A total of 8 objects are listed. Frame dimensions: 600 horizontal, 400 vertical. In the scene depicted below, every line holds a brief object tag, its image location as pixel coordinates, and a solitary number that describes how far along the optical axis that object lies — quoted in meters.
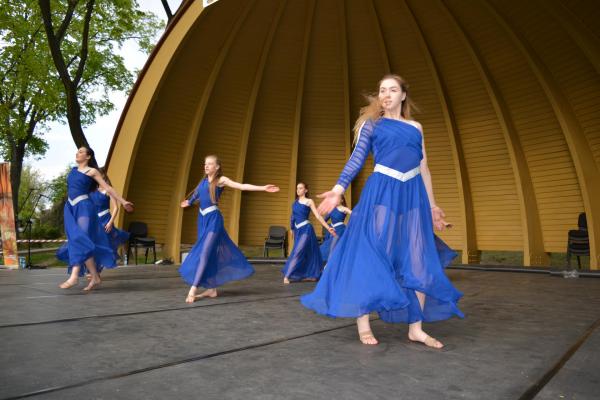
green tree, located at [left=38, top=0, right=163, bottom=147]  14.70
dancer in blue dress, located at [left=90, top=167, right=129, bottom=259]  9.70
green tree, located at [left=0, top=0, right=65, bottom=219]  19.22
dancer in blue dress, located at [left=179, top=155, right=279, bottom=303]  6.12
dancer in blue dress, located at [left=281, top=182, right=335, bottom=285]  8.91
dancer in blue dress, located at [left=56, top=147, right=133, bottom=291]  6.46
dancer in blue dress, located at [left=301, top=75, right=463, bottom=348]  3.31
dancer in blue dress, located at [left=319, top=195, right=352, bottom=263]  9.45
